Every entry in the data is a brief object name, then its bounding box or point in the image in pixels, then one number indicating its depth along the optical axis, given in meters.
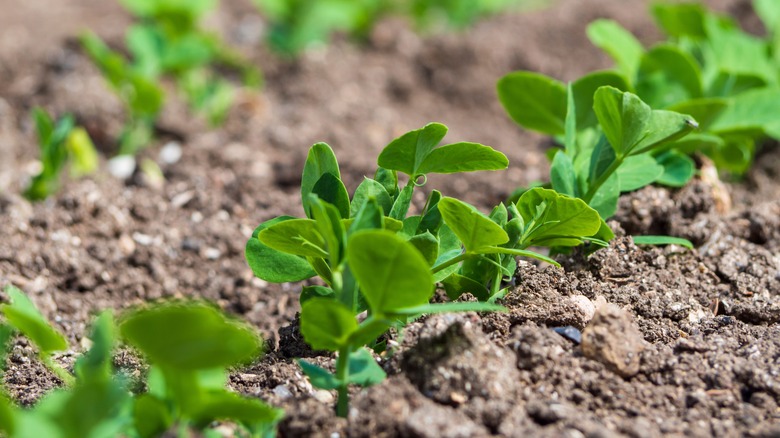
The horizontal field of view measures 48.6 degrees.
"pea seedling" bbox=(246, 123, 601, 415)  1.19
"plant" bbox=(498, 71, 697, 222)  1.56
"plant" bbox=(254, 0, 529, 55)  3.79
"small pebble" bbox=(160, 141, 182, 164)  2.92
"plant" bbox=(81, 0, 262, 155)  2.85
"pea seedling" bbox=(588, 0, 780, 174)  2.02
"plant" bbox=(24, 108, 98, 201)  2.38
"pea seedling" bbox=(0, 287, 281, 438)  1.00
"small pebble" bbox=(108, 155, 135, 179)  2.86
